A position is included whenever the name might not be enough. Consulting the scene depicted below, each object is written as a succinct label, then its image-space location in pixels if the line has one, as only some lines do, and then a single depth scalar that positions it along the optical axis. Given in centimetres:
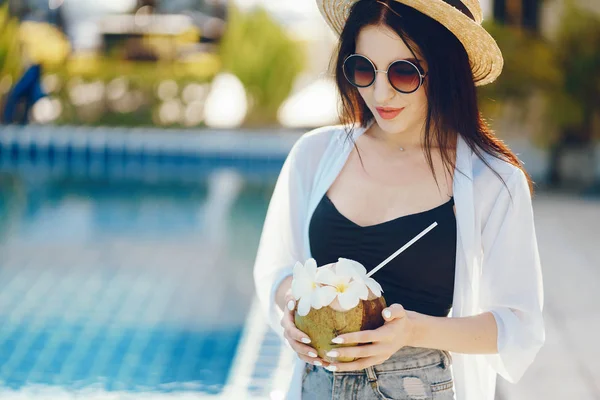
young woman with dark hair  226
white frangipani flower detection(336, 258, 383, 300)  215
